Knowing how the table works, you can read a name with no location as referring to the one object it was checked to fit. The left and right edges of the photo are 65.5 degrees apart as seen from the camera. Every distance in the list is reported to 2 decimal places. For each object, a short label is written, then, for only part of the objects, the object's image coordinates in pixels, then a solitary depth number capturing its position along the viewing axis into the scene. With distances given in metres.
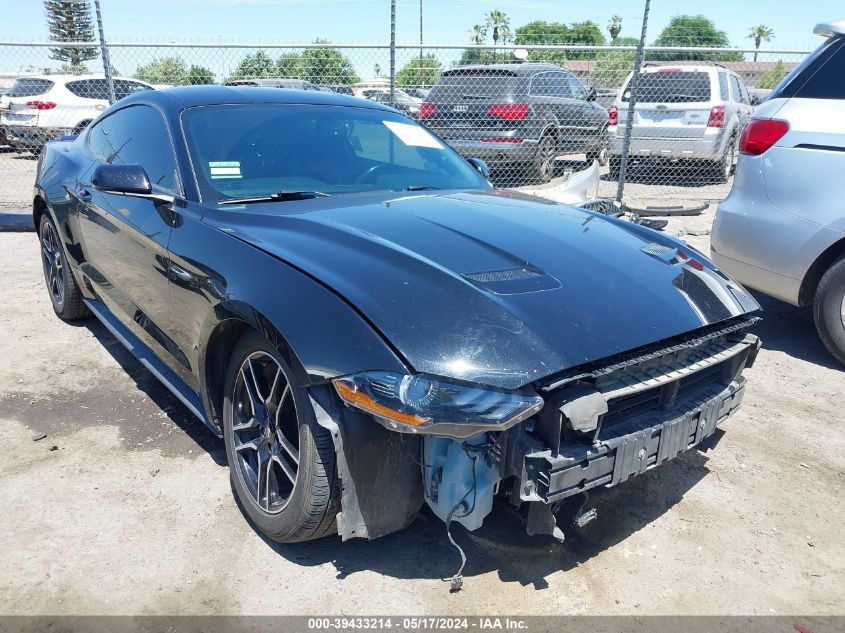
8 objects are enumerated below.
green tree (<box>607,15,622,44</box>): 67.39
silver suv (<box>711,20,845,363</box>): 3.83
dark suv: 9.09
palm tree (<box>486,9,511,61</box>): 72.32
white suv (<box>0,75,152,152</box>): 12.48
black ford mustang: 1.90
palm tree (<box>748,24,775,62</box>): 80.21
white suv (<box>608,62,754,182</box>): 10.15
